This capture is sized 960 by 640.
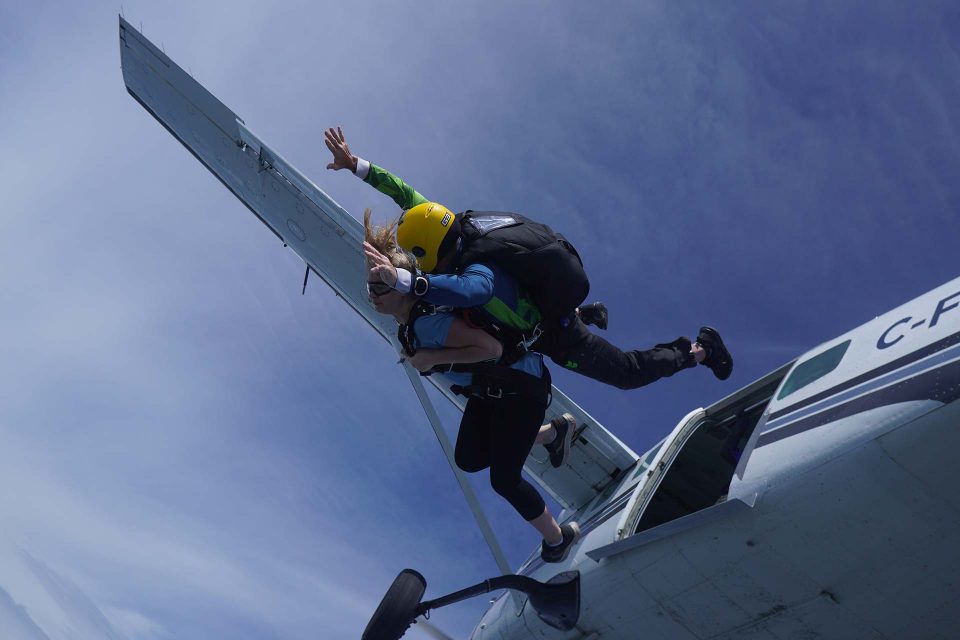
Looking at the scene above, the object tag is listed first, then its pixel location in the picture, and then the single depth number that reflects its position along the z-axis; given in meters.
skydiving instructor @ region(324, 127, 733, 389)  4.44
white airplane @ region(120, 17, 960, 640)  3.60
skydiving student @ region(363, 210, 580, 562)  4.95
